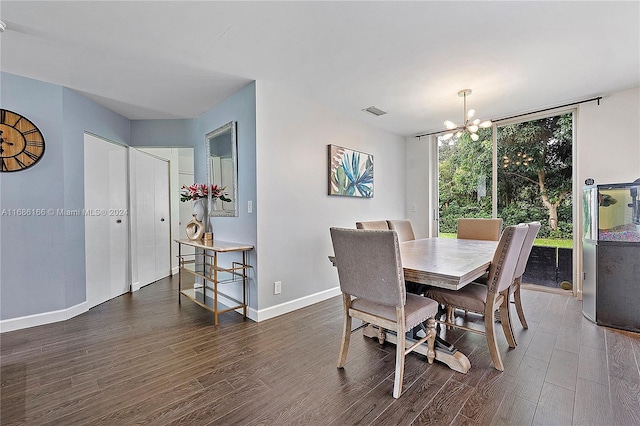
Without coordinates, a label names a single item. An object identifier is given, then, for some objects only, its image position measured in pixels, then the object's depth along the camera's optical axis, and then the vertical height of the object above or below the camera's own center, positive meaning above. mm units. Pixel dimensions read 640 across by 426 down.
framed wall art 3570 +519
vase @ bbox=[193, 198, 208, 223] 3383 +33
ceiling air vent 3611 +1300
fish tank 2514 -25
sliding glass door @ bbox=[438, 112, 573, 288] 3633 +407
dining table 1620 -356
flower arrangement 3277 +229
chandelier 2943 +907
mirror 3117 +546
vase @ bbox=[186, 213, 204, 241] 3342 -205
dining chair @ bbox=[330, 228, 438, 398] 1596 -476
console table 2718 -730
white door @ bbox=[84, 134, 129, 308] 3207 -89
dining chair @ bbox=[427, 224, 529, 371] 1848 -593
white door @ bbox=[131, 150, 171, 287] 3982 -67
